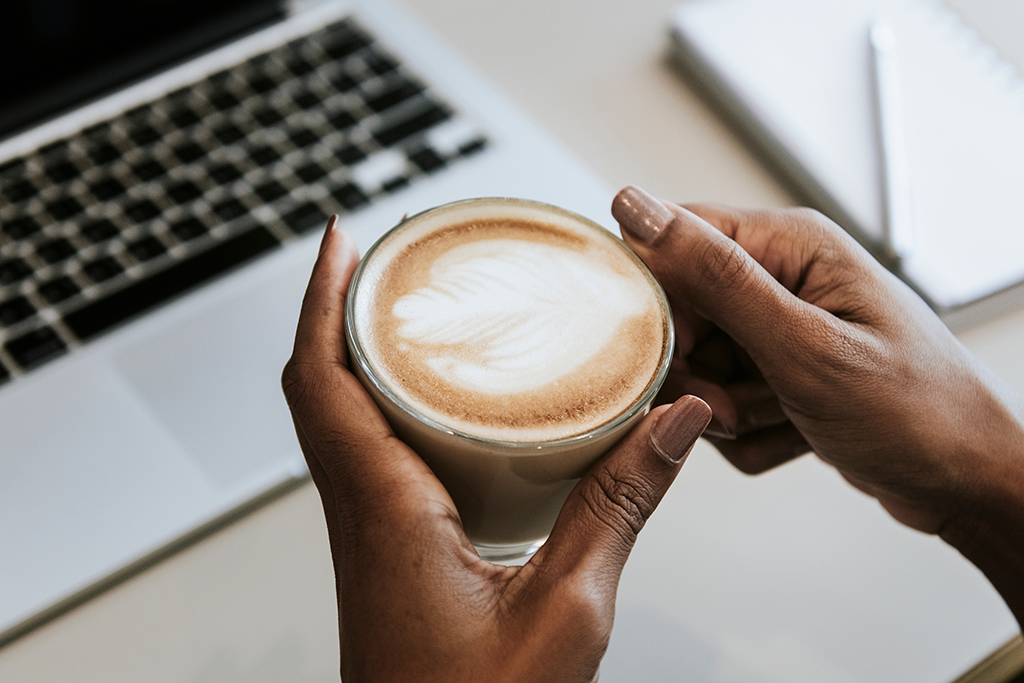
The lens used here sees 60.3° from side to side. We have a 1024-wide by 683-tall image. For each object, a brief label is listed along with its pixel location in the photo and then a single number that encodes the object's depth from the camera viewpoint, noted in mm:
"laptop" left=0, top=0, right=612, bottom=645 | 779
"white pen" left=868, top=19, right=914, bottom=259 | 969
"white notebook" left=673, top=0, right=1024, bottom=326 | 967
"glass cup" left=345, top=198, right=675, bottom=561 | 572
